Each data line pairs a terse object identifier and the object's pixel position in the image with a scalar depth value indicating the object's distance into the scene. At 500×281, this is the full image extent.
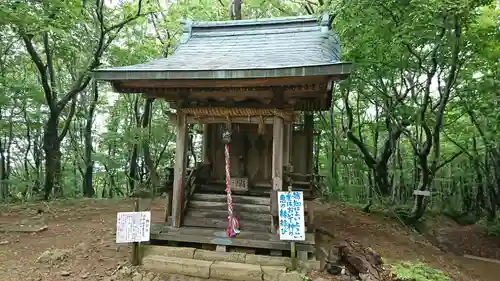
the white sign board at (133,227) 5.70
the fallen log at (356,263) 5.66
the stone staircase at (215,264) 5.43
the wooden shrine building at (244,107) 5.82
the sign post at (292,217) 5.55
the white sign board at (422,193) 8.86
